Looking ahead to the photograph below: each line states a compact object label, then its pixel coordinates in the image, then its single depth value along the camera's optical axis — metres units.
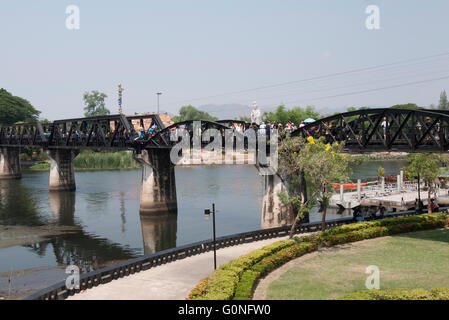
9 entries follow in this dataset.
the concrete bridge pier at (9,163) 111.50
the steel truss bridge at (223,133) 33.28
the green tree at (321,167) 32.72
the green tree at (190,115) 194.88
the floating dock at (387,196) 58.81
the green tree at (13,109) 162.38
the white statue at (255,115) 44.69
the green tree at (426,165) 44.94
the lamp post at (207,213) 24.28
